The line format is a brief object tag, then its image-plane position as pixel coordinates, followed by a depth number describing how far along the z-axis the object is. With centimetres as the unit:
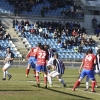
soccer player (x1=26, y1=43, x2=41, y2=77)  2741
